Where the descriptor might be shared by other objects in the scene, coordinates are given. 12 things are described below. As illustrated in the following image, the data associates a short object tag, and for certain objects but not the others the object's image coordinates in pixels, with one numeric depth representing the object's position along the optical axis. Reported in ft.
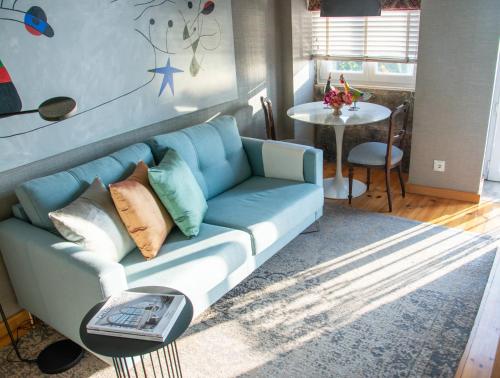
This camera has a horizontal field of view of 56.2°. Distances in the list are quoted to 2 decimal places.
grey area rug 7.45
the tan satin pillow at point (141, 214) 7.81
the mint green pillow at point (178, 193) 8.49
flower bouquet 12.35
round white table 12.16
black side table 5.22
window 13.87
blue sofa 7.23
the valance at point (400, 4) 13.07
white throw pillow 7.39
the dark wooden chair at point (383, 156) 12.03
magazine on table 5.39
